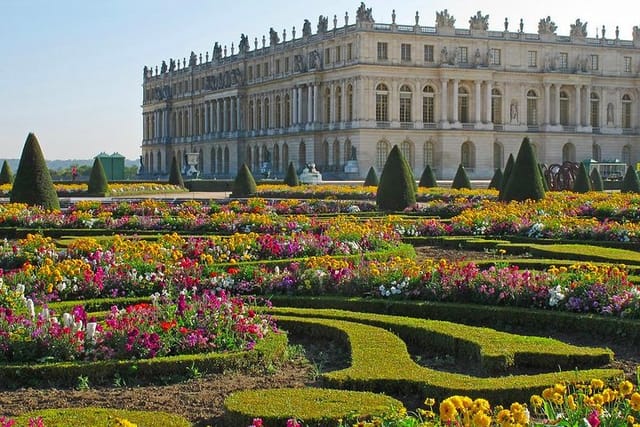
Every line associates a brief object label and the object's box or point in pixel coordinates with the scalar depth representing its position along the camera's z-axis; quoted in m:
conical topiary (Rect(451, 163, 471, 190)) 42.94
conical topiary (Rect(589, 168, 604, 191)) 44.02
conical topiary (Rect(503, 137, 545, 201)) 27.78
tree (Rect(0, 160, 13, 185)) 48.78
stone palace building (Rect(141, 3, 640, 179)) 69.69
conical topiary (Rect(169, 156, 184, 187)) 51.44
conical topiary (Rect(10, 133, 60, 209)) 26.33
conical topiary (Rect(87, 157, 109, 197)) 41.59
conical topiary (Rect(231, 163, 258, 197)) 40.38
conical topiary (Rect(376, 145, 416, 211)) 28.12
